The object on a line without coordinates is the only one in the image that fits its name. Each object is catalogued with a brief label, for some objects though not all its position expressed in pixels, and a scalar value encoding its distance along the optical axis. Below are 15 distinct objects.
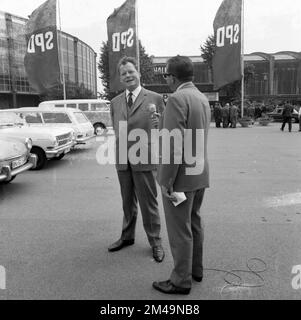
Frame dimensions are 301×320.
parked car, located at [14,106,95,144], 11.88
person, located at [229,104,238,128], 22.83
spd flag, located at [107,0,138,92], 21.12
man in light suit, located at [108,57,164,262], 3.45
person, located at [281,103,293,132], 18.23
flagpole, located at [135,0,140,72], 21.45
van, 19.25
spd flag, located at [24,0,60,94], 17.73
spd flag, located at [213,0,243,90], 19.86
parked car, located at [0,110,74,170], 8.78
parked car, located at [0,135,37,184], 5.89
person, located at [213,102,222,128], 23.25
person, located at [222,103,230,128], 22.92
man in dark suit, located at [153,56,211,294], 2.61
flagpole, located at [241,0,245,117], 20.39
